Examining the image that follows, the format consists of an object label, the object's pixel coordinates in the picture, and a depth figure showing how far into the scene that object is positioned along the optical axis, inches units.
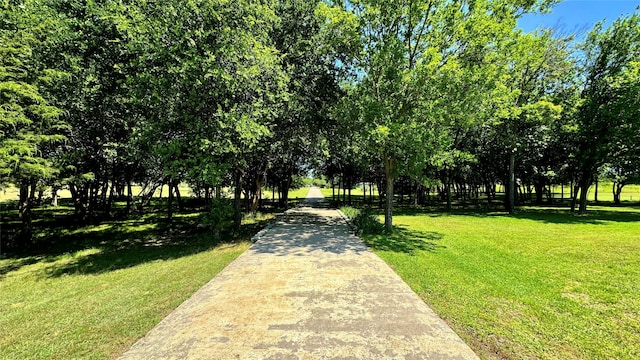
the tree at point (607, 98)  711.7
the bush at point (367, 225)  500.7
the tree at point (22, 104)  372.2
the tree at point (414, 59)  426.3
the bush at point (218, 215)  505.7
